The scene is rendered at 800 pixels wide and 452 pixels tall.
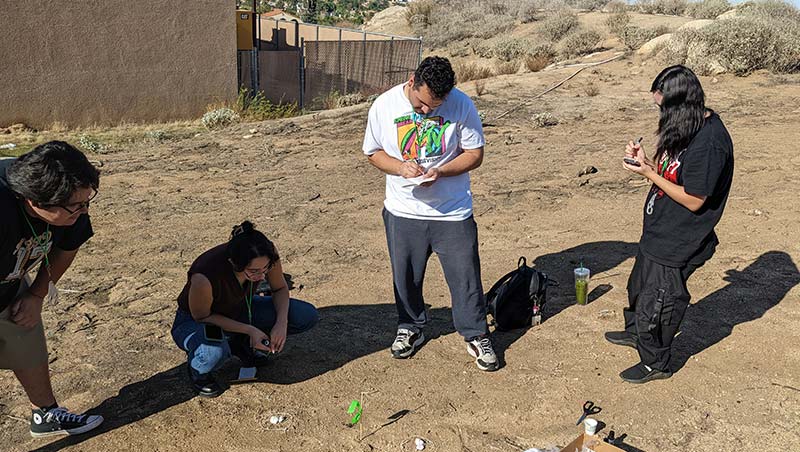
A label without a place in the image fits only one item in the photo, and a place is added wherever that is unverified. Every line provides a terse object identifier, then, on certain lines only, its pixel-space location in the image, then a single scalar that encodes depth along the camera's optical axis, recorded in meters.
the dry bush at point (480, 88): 13.39
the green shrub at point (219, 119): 13.57
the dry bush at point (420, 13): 34.09
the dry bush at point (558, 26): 24.38
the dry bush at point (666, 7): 29.51
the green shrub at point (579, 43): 20.28
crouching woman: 3.70
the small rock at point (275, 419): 3.74
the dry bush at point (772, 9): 20.21
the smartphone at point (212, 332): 3.86
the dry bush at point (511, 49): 23.19
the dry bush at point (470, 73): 16.80
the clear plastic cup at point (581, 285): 5.06
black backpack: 4.73
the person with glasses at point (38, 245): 2.75
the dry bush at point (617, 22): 22.31
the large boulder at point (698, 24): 15.87
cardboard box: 3.28
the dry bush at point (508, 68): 18.39
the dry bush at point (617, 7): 25.90
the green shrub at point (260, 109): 14.32
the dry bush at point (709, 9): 26.89
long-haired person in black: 3.56
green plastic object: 3.53
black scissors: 3.76
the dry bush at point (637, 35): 18.44
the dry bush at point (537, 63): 17.47
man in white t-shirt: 3.92
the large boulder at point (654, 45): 15.48
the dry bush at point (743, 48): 13.13
